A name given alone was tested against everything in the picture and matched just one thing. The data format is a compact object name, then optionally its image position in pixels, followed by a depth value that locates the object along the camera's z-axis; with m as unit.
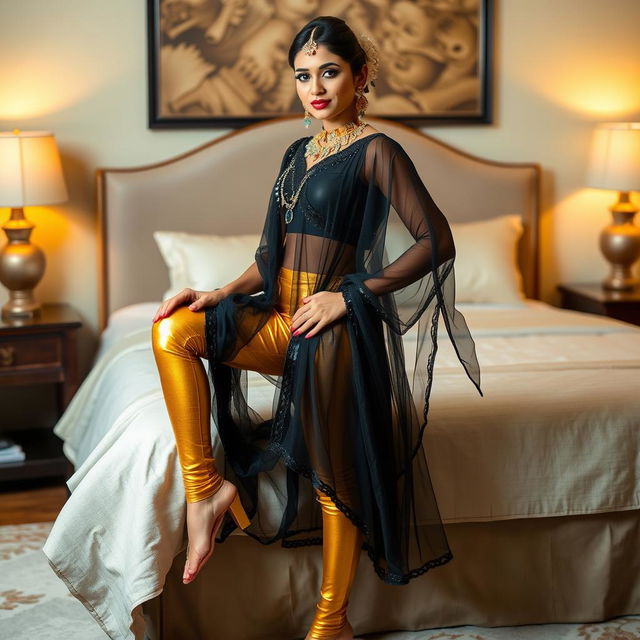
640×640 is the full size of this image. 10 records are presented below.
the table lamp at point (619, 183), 4.21
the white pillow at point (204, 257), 3.79
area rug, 2.52
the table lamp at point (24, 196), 3.65
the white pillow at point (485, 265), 4.01
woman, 2.17
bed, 2.29
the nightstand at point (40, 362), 3.57
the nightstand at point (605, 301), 4.10
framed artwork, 4.05
